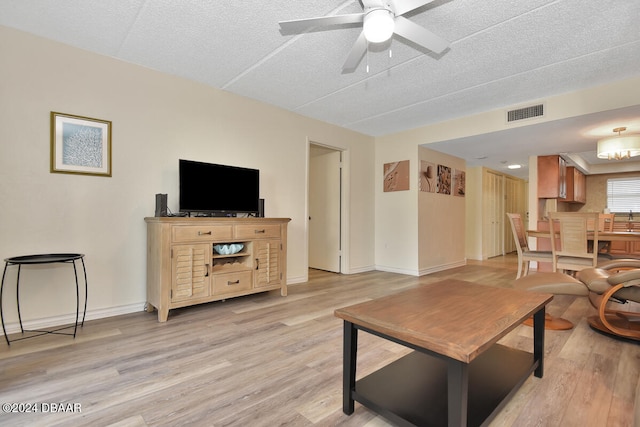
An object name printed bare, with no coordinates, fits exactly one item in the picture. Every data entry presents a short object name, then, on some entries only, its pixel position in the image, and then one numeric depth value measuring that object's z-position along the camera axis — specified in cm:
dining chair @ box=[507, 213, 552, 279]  408
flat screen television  318
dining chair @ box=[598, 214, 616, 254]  482
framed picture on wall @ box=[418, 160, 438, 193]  514
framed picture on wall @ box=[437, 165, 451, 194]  557
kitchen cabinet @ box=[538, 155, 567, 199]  551
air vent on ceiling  378
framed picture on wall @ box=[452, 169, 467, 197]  600
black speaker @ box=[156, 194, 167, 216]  297
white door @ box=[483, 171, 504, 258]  736
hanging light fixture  402
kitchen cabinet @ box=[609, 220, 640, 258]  602
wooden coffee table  117
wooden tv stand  279
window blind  722
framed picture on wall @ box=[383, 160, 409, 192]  519
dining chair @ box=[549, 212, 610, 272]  354
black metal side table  222
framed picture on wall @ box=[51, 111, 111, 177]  267
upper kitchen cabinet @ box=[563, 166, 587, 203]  652
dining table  357
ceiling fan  190
